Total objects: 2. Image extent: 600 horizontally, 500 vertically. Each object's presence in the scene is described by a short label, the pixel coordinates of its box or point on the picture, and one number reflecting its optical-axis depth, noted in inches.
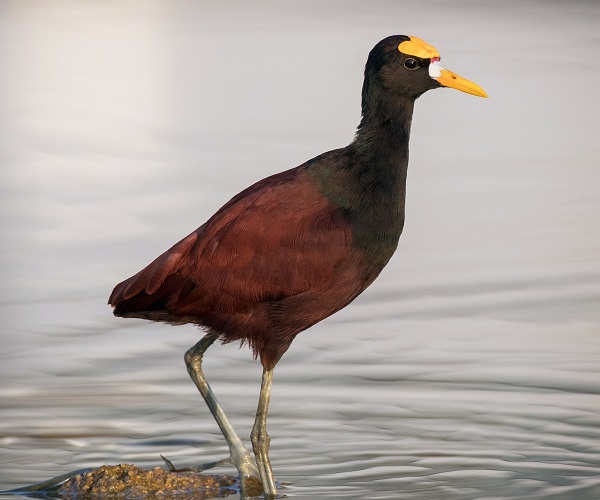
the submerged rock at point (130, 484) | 543.2
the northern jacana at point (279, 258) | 558.3
